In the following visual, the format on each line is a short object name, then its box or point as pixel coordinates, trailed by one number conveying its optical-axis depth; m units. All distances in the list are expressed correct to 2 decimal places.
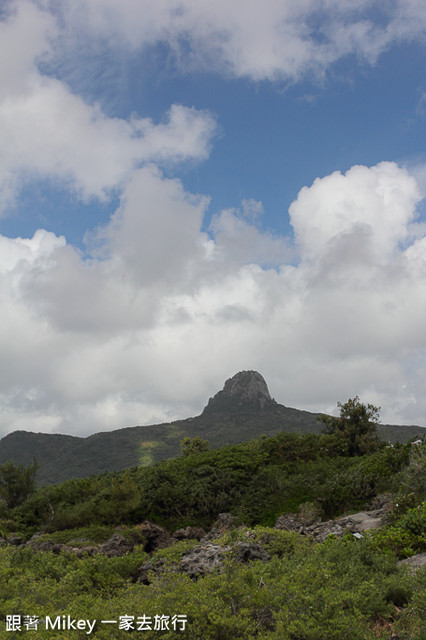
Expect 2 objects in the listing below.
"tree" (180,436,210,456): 46.75
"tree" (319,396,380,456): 32.47
